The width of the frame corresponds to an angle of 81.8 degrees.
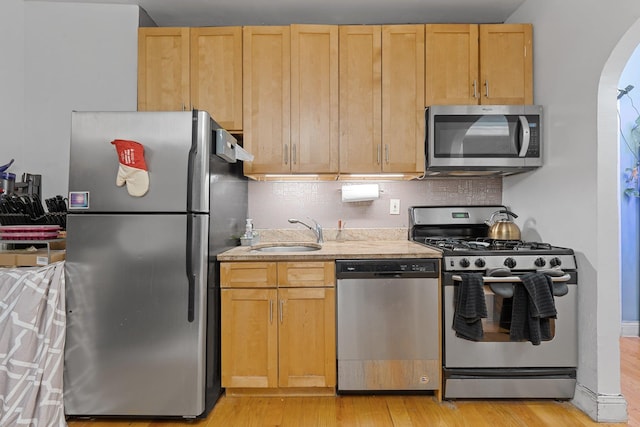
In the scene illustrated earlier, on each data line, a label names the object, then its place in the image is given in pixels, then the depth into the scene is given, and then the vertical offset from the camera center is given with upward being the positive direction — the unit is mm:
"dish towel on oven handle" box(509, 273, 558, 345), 2010 -507
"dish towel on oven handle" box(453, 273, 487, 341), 2043 -507
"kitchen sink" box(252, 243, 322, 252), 2790 -238
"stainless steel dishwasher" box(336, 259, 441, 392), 2182 -608
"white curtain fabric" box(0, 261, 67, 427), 1793 -656
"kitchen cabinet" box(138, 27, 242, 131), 2555 +996
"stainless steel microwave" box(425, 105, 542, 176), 2451 +536
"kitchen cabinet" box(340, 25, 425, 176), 2547 +831
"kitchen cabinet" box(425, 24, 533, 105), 2549 +1067
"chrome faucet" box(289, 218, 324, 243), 2799 -108
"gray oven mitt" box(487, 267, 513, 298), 2053 -389
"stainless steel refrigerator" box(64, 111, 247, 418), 1945 -292
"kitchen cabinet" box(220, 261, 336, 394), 2186 -670
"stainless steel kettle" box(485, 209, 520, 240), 2508 -91
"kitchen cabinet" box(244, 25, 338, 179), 2545 +827
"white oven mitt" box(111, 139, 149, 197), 1896 +244
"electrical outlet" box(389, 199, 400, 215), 2924 +73
